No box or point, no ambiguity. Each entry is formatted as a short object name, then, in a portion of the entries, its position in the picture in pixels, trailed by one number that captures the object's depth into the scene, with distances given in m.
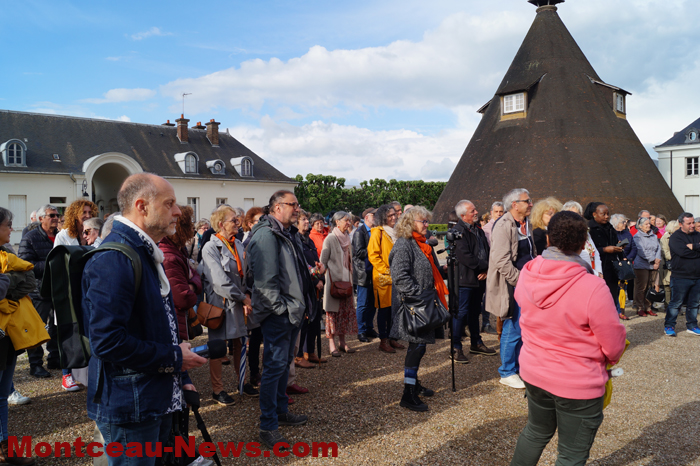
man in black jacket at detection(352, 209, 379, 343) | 7.61
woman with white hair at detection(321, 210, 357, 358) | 6.88
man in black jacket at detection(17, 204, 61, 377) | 5.75
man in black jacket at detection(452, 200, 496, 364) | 6.32
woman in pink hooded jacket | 2.62
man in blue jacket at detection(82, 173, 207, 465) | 2.06
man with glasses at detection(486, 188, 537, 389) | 5.28
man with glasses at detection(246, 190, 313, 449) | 3.93
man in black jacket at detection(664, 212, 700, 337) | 7.50
